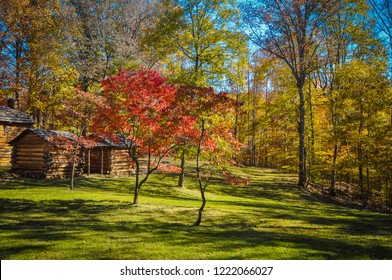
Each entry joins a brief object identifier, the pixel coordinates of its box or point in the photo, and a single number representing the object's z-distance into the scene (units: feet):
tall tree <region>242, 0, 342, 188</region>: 80.20
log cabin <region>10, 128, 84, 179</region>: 76.02
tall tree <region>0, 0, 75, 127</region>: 100.68
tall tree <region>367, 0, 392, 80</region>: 53.03
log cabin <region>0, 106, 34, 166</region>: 94.94
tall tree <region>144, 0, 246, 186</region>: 76.84
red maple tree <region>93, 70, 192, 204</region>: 47.87
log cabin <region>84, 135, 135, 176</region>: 90.38
